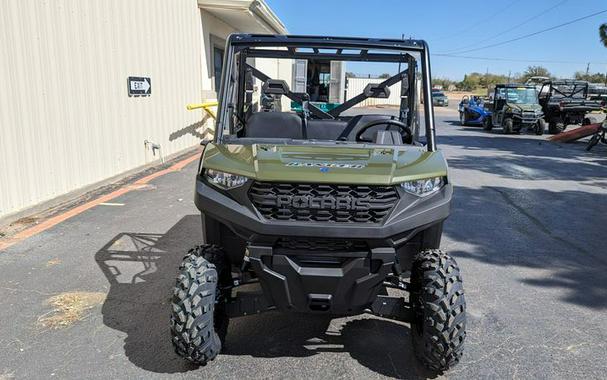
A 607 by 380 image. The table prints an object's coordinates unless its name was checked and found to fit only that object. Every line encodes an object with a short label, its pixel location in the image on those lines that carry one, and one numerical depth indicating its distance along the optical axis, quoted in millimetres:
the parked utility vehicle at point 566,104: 20562
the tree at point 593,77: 67381
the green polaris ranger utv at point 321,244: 2766
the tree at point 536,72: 74150
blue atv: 23953
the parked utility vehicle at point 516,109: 20078
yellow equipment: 11370
